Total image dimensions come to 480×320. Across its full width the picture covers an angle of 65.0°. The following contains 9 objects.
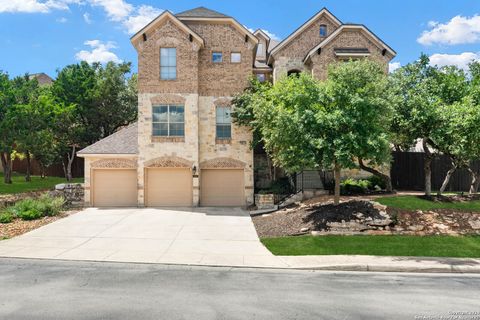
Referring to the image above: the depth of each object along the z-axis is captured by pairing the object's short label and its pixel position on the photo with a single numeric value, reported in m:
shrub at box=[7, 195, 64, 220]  18.27
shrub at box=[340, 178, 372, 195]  20.81
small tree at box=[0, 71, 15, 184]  28.52
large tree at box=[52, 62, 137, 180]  35.25
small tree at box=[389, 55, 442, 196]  15.95
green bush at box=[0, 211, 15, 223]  17.34
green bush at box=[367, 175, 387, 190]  22.28
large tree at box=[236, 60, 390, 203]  14.60
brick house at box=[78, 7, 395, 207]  22.33
